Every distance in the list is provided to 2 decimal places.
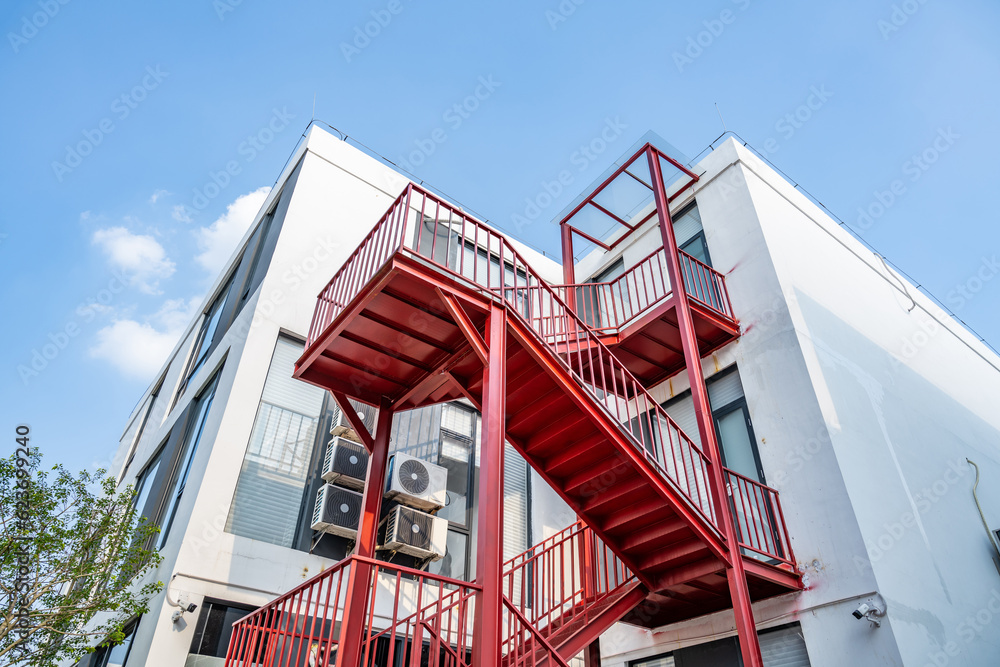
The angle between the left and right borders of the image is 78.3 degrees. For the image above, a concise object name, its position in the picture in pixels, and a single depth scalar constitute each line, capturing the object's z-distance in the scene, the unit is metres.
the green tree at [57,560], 6.04
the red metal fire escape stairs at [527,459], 5.16
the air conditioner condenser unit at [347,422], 8.03
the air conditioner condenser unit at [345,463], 7.73
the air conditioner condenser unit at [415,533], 7.51
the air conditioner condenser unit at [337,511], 7.42
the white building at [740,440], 6.26
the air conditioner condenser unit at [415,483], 7.71
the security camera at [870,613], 5.59
